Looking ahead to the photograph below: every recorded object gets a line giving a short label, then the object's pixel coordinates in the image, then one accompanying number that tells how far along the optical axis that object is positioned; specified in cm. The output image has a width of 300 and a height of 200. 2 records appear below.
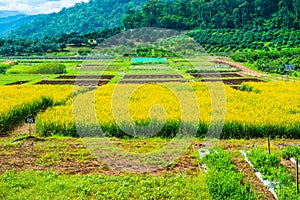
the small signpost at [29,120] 1249
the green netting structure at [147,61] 5539
